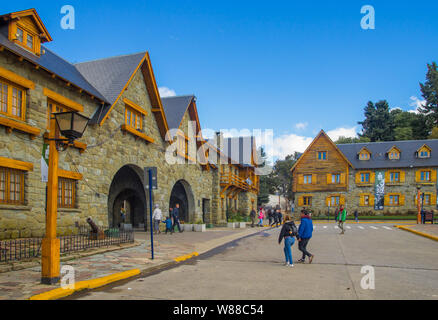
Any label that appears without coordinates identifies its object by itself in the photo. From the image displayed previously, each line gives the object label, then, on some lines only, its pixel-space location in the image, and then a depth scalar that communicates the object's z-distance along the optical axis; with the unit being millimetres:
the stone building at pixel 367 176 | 45375
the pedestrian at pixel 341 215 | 21694
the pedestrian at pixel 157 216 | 19156
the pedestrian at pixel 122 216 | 24806
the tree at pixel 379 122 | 70956
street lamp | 7141
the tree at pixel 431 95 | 69938
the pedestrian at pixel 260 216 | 29688
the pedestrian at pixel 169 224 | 20234
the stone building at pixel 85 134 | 11430
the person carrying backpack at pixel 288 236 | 10039
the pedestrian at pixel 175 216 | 21453
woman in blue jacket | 10719
